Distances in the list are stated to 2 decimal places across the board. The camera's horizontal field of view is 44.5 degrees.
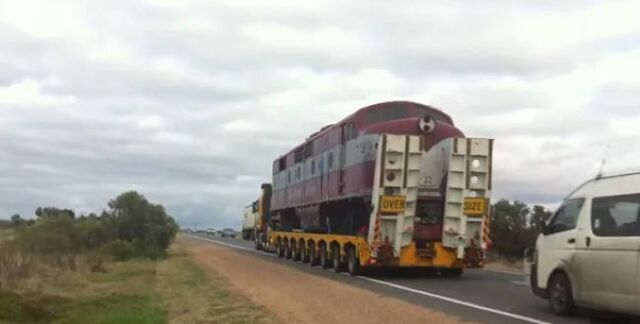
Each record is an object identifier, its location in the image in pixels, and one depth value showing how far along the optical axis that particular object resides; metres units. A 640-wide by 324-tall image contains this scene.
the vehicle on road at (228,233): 113.82
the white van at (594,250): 11.33
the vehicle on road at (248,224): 68.71
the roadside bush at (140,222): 42.94
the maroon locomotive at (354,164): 22.17
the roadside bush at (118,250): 37.84
